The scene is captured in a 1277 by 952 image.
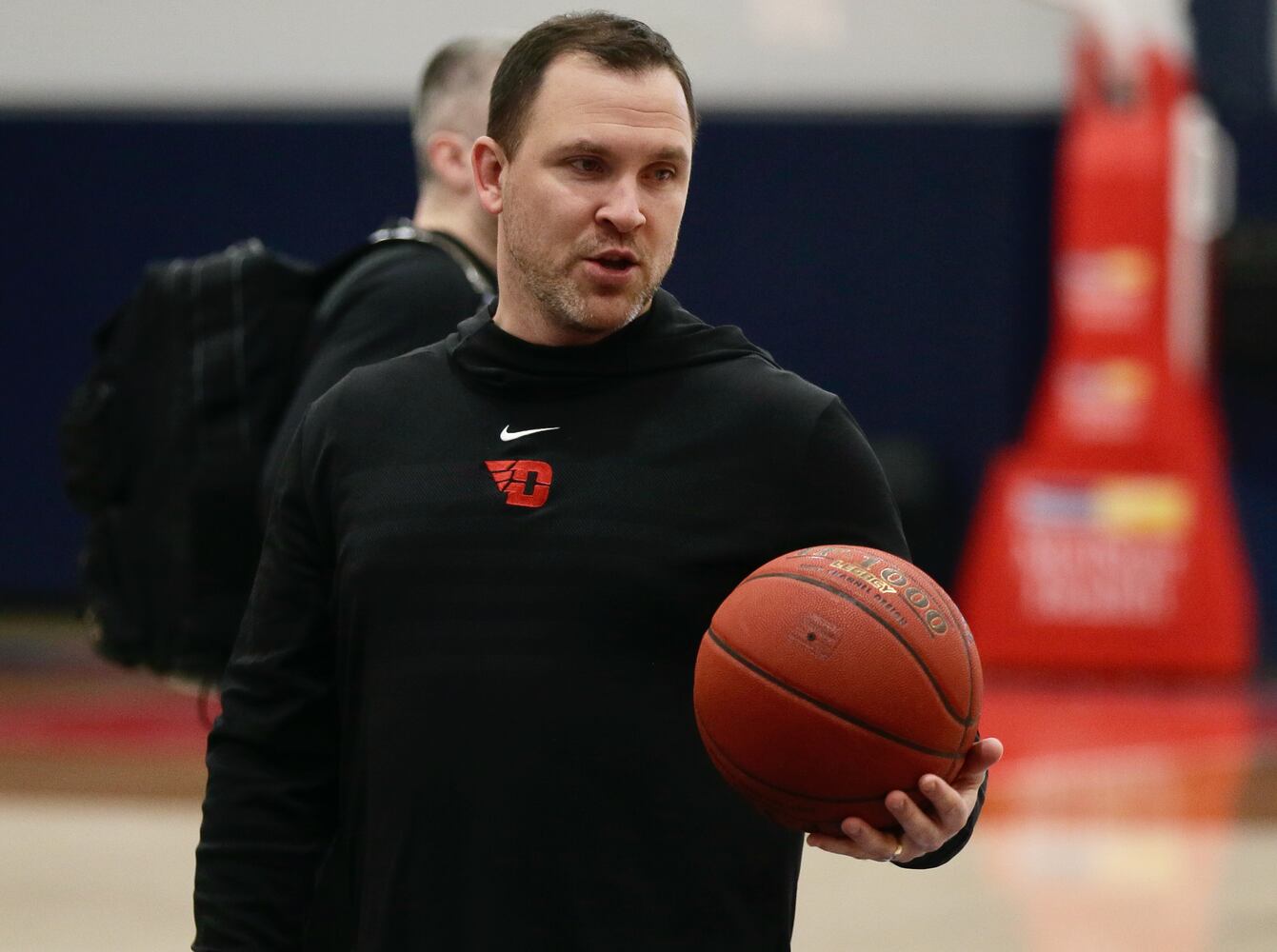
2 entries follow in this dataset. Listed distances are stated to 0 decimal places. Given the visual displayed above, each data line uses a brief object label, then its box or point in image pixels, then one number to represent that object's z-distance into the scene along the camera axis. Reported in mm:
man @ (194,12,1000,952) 7137
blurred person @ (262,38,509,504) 7699
